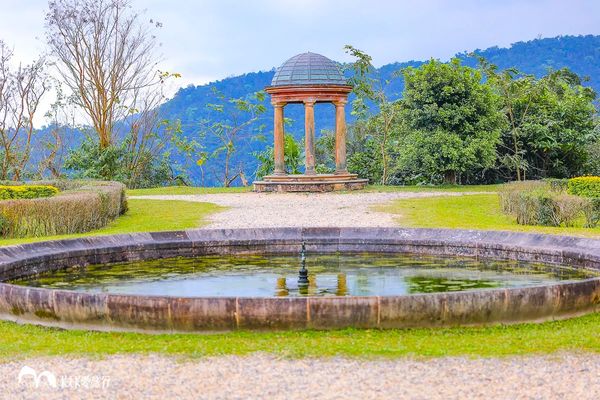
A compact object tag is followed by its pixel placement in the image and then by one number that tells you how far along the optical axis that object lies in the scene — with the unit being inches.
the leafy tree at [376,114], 1339.8
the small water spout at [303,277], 433.1
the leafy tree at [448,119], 1155.3
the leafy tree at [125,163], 1357.0
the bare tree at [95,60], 1405.0
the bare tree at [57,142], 1428.4
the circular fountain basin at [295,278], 320.5
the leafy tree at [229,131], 1493.6
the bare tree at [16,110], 1330.0
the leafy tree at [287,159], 1333.7
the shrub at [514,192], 780.0
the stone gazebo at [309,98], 1172.5
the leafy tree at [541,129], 1262.3
